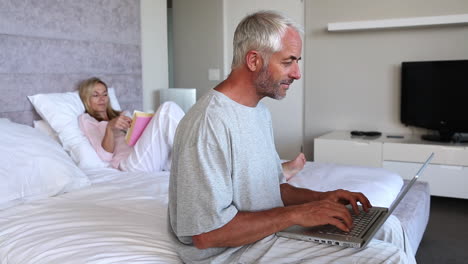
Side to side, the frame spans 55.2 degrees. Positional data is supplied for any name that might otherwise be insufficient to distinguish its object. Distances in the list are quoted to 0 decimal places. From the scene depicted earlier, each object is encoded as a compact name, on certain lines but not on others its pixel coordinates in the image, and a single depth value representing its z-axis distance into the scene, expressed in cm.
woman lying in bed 250
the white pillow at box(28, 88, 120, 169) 257
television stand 341
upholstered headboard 252
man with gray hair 116
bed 144
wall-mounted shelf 351
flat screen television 361
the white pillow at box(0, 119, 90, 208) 192
